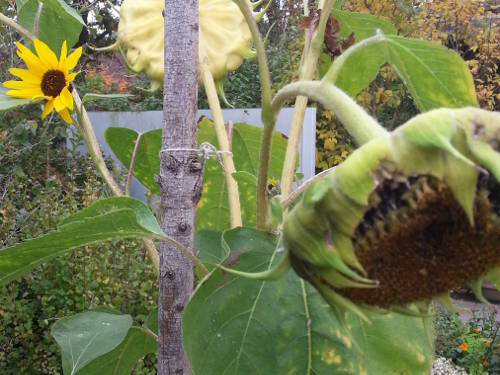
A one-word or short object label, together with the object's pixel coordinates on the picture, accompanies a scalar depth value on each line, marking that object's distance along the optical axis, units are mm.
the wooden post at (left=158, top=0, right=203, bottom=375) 416
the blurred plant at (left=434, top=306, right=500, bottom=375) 1987
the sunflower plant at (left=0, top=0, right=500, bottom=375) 234
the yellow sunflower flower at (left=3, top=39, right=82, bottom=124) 537
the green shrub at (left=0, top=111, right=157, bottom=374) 1782
